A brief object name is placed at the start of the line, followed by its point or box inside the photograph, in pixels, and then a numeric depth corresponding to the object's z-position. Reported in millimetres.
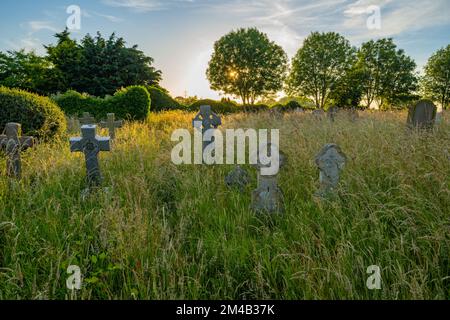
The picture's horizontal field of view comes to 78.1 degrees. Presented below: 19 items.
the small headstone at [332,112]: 10416
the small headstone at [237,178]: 3793
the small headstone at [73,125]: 9719
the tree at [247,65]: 35469
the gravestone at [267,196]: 3033
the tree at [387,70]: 32438
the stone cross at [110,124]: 8449
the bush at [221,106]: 22644
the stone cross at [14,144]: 3862
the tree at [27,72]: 23906
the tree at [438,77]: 32562
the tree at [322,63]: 33250
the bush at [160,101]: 20859
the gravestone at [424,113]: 5332
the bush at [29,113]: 6402
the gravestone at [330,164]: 3160
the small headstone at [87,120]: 10039
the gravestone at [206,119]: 5988
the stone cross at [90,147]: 3934
